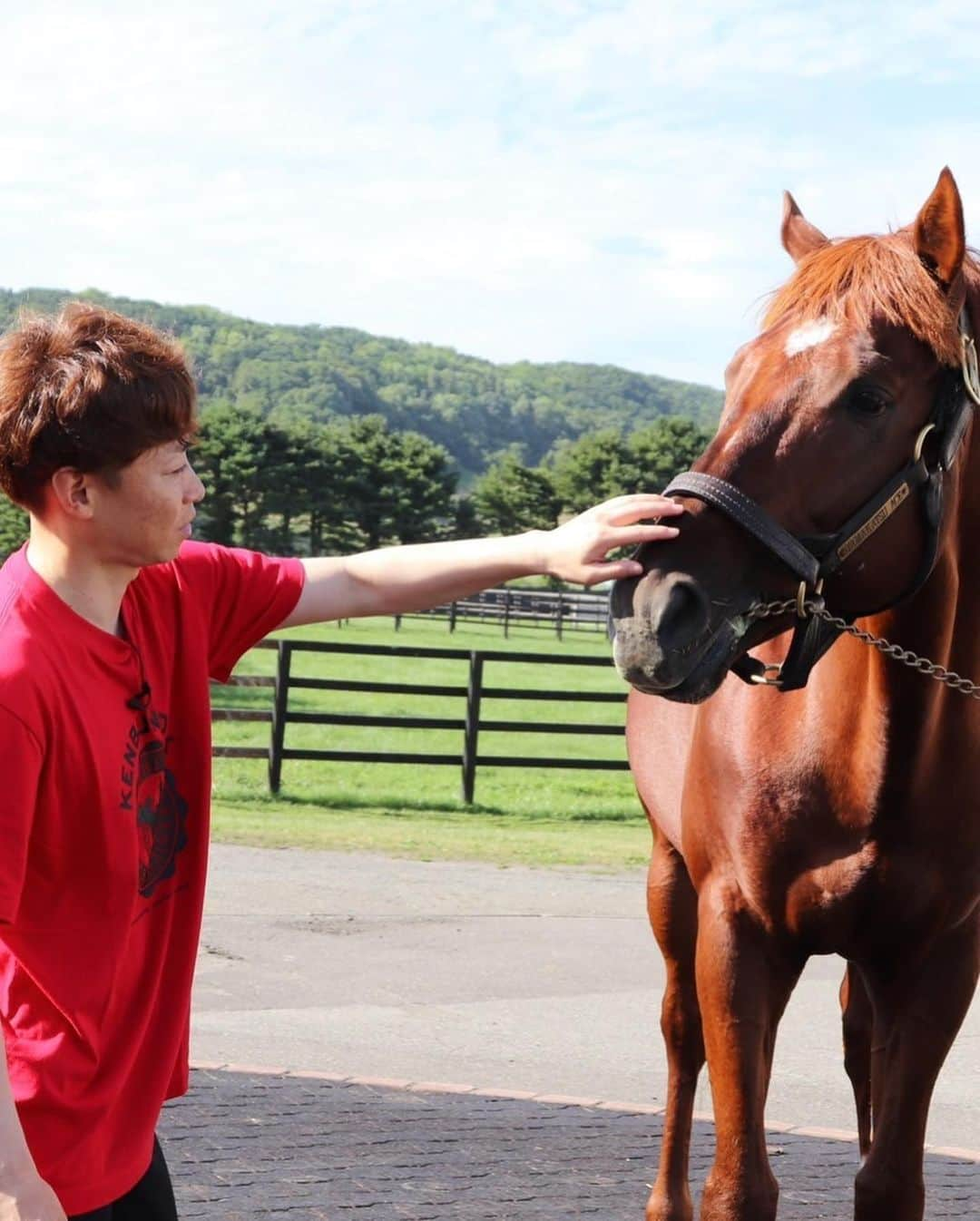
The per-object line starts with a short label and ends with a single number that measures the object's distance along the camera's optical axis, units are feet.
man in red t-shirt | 7.10
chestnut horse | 9.09
